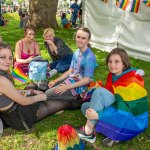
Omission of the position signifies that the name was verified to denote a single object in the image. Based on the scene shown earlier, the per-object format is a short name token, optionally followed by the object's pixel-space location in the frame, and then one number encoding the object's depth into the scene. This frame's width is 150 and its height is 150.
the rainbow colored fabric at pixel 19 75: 3.79
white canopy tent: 4.97
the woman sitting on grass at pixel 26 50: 3.84
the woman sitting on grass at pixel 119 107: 2.06
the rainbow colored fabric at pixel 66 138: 1.87
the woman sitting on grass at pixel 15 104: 2.14
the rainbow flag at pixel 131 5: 4.52
